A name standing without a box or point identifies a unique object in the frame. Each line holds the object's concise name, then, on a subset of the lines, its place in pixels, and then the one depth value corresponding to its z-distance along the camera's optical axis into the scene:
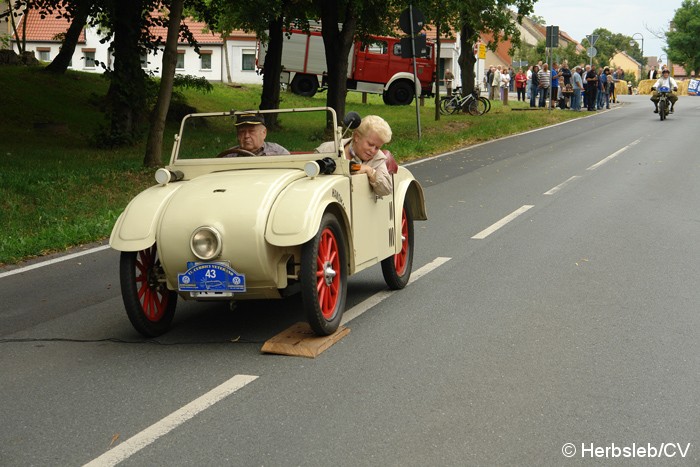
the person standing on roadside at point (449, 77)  57.44
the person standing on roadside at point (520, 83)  58.78
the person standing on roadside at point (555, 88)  45.33
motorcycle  38.00
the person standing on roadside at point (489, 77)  61.62
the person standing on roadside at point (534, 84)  47.25
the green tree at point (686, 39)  136.62
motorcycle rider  38.28
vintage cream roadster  6.80
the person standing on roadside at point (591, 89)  45.94
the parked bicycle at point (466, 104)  41.31
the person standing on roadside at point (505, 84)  52.61
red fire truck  47.53
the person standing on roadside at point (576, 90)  45.47
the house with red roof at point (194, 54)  80.81
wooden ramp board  6.80
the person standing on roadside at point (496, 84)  59.02
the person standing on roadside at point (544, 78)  44.53
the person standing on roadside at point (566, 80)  45.28
